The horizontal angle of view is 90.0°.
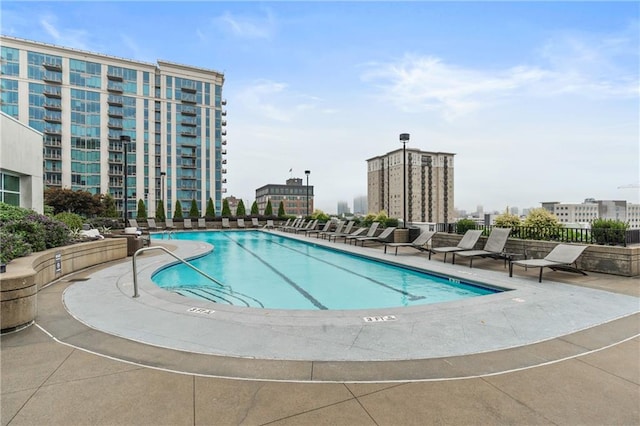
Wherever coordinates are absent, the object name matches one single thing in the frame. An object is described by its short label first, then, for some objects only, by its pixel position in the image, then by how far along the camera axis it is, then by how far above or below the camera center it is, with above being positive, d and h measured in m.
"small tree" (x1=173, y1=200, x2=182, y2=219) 54.19 -0.20
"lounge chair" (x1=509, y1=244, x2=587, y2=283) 7.39 -1.22
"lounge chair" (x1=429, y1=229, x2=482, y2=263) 10.23 -1.10
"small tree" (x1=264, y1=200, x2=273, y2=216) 41.17 +0.07
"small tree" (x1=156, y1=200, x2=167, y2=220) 46.75 -0.16
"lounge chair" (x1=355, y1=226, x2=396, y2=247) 14.98 -1.28
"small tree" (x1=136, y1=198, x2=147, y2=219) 47.47 -0.15
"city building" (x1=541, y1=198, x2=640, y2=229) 74.69 +0.11
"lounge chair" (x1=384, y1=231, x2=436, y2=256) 12.12 -1.13
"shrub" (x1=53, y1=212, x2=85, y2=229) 12.46 -0.34
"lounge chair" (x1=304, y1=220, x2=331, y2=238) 21.62 -1.47
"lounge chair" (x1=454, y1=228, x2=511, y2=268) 9.69 -1.10
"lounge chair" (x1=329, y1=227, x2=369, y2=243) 17.79 -1.37
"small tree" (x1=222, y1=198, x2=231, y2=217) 47.95 +0.26
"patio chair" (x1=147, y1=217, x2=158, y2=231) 30.22 -1.35
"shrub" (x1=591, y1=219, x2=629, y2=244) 8.47 -0.58
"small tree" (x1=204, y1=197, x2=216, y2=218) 47.72 +0.11
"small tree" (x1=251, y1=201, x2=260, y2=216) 44.97 +0.22
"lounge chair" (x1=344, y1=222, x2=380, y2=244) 16.83 -1.11
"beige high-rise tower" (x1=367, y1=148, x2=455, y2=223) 133.00 +10.56
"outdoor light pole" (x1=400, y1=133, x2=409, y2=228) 15.49 +3.55
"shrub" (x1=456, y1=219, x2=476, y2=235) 12.43 -0.60
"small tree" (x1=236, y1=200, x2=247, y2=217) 45.34 +0.23
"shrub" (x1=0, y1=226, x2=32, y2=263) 5.68 -0.68
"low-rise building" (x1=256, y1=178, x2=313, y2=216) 128.00 +5.82
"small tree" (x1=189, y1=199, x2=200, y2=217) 48.62 -0.03
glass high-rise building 58.94 +18.87
